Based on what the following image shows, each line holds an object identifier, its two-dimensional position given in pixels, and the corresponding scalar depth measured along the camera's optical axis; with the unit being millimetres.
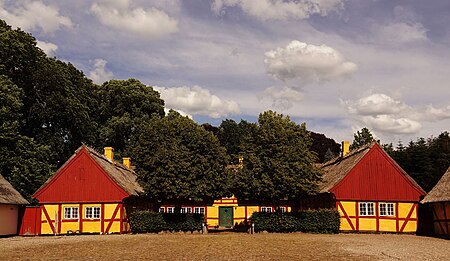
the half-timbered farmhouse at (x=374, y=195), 34250
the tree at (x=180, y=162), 32500
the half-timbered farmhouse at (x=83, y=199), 34438
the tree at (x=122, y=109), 59344
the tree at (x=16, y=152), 36406
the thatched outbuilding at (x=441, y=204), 30772
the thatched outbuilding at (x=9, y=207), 32406
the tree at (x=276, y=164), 32750
